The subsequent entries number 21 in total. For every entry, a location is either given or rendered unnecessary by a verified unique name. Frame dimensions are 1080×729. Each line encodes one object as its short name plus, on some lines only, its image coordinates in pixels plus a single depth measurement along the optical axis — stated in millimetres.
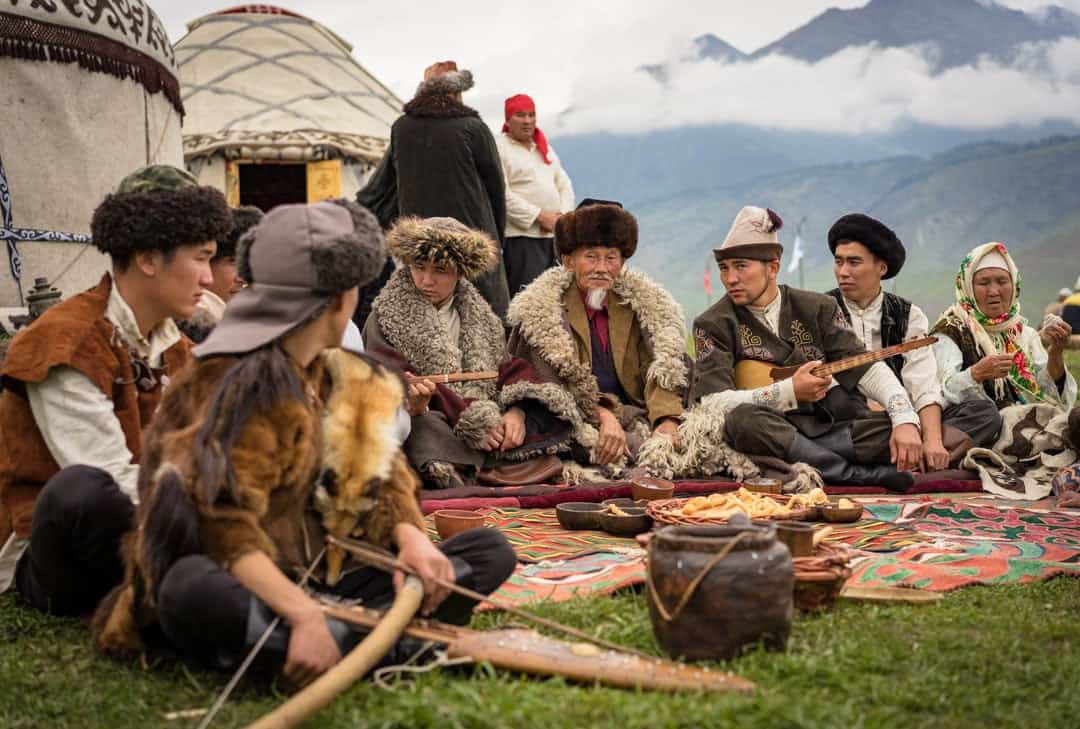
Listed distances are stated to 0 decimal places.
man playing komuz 5012
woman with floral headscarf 5410
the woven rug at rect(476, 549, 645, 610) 3016
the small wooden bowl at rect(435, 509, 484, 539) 3746
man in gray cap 2098
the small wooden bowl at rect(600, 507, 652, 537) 3889
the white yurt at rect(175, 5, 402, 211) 11266
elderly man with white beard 5219
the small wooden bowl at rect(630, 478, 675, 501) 4438
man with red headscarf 7133
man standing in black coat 6441
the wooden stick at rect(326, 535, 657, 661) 2260
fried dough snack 3623
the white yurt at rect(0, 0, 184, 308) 6848
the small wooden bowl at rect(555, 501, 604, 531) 4031
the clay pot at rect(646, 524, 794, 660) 2285
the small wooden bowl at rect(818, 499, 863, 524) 4008
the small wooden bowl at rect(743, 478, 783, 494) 4390
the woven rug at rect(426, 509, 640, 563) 3613
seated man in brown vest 2629
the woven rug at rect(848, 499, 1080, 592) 3189
